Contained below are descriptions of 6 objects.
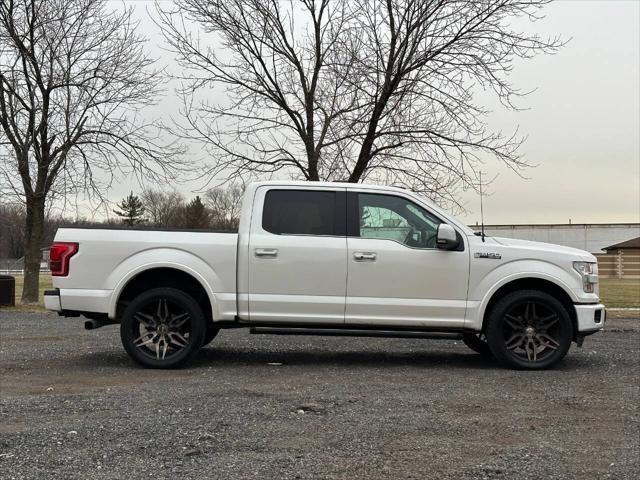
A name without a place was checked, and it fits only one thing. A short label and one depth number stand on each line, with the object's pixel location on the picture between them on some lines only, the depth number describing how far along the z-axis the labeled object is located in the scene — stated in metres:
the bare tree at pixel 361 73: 14.05
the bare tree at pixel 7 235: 21.47
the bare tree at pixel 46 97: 16.11
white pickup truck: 6.95
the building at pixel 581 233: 74.69
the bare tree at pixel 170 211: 51.88
